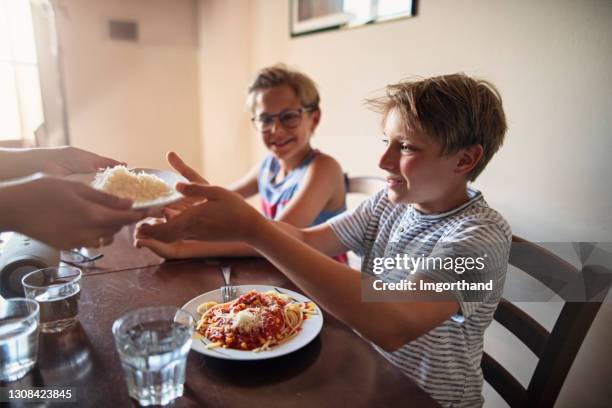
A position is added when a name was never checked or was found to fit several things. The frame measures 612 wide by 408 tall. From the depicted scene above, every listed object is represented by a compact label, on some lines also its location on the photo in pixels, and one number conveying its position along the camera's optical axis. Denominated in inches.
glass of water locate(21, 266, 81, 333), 32.3
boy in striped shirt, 30.7
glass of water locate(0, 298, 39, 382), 26.6
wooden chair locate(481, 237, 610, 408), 31.6
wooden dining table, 25.7
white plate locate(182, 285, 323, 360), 28.5
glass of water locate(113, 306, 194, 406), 24.6
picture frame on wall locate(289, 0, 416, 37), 67.6
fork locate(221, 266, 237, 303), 36.8
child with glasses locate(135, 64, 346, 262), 60.7
